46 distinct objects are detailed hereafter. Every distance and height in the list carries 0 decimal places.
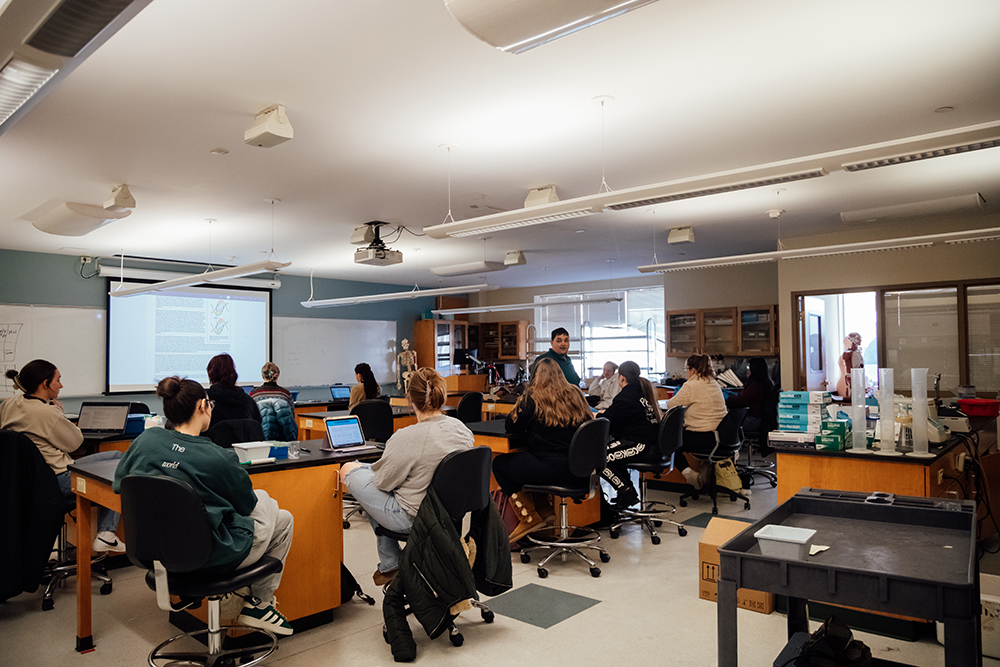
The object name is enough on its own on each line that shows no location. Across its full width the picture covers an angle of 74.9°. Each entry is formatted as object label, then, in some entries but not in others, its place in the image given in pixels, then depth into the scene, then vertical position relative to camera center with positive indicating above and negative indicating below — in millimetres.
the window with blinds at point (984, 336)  6531 +112
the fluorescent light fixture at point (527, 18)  1697 +886
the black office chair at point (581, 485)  3900 -842
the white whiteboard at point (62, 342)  7816 +122
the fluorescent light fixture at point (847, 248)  5105 +847
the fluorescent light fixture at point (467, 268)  7699 +985
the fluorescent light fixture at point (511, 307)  9302 +643
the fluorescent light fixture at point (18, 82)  1769 +784
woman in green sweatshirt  2412 -516
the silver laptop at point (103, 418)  4957 -509
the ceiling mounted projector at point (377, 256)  6348 +924
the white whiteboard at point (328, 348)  10297 +37
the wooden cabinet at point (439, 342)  12188 +149
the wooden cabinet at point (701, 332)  9550 +252
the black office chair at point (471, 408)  6891 -625
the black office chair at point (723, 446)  5480 -822
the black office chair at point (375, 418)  5363 -564
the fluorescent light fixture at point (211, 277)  5789 +740
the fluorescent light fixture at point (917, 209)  5402 +1209
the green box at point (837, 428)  3408 -420
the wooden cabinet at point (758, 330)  9039 +251
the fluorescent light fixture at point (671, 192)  3602 +918
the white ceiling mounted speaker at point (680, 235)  6953 +1218
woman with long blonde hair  4039 -493
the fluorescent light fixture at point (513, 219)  4277 +909
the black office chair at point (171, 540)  2291 -672
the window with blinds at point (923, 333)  6762 +147
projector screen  8641 +254
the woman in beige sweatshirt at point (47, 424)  3791 -425
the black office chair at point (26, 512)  3053 -773
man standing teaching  5629 -25
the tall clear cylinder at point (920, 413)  3248 -331
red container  4922 -454
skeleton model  11330 -200
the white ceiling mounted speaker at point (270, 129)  3525 +1209
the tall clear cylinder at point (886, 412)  3303 -329
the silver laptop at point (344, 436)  3447 -460
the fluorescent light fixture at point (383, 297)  7925 +711
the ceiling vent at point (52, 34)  1497 +779
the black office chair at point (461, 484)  2830 -593
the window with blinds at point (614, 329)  11195 +347
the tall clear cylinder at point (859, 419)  3381 -371
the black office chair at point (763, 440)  6555 -1053
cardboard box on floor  3279 -1121
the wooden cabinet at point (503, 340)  12328 +178
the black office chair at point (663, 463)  4695 -855
